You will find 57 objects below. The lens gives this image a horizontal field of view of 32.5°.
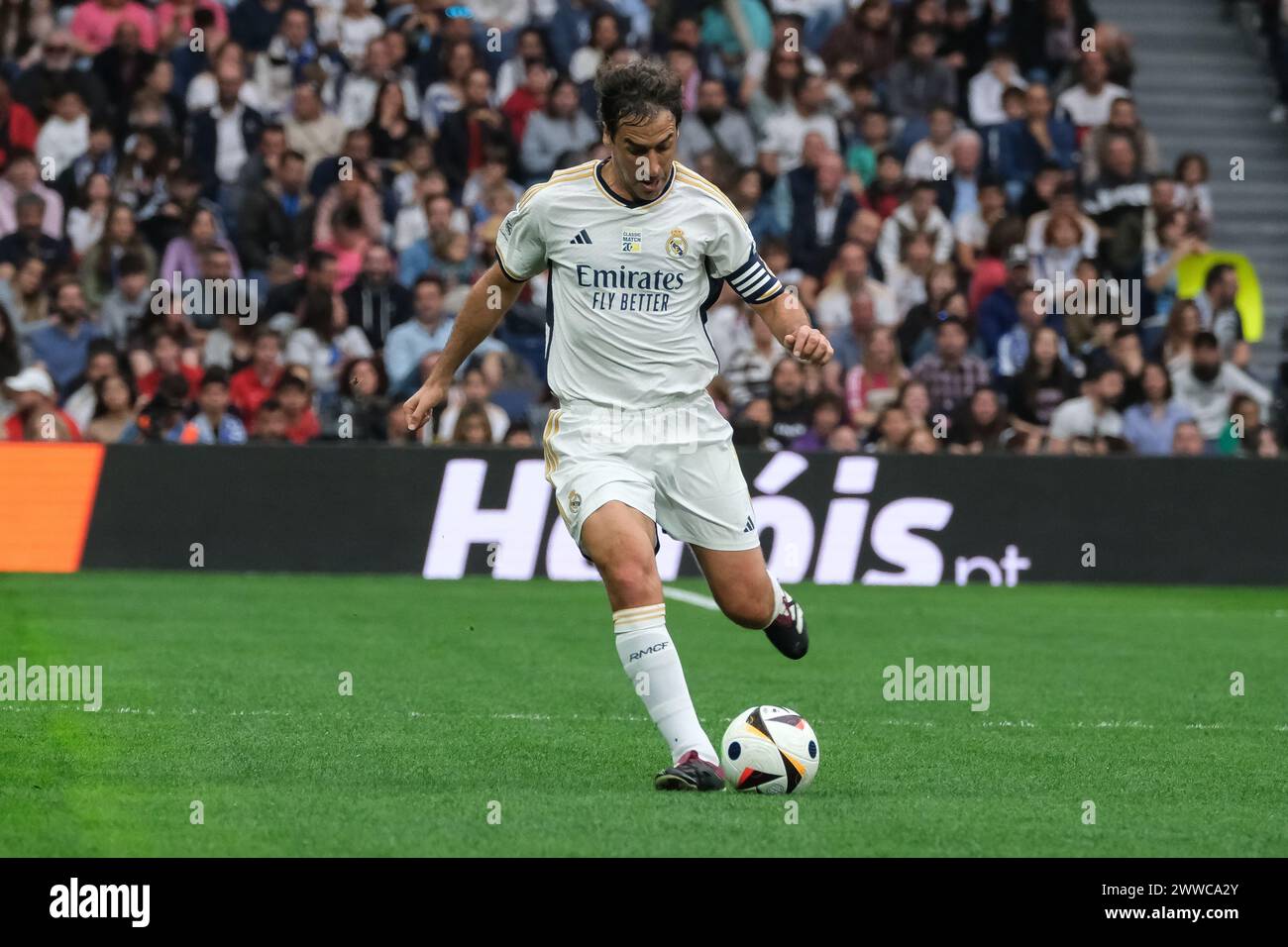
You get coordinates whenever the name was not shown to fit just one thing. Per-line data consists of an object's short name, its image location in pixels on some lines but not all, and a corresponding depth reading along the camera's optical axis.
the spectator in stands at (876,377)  17.77
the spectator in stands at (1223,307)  18.88
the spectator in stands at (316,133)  19.06
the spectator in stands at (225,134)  19.09
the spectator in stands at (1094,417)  17.73
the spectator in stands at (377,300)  17.92
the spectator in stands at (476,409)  16.62
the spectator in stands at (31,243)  18.12
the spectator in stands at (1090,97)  20.64
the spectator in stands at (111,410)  16.70
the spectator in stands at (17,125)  19.17
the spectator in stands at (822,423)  17.16
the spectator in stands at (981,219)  19.34
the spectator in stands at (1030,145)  20.14
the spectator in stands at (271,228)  18.45
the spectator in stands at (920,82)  20.48
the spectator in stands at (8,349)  17.17
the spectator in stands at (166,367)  17.14
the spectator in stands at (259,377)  17.19
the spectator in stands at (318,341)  17.67
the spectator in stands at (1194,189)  19.81
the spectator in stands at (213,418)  16.66
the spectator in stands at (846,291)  18.30
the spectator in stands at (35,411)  16.33
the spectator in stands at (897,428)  17.00
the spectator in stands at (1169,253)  19.34
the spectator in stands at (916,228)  19.09
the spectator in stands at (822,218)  18.97
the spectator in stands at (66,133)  19.06
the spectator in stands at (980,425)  17.22
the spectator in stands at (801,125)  19.77
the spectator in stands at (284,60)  19.56
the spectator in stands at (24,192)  18.44
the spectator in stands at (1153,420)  17.77
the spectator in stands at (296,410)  16.80
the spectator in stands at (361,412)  16.97
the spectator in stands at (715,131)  19.50
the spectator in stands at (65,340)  17.48
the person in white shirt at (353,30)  19.83
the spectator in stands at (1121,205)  19.33
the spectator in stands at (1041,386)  17.88
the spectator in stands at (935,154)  19.72
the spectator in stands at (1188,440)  17.52
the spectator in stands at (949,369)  17.55
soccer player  7.61
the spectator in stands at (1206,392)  18.27
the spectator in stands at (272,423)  16.84
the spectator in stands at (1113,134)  19.98
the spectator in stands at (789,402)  17.14
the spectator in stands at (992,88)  20.55
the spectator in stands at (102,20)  19.77
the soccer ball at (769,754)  7.36
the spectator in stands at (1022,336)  18.27
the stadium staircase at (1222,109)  22.05
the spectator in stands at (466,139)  19.27
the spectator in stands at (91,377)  16.94
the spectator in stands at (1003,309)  18.50
